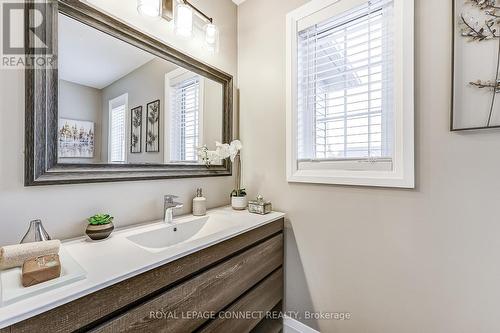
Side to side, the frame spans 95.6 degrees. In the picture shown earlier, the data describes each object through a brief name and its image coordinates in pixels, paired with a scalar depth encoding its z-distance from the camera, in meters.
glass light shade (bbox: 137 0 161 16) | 1.16
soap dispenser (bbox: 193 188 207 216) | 1.44
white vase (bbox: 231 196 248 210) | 1.62
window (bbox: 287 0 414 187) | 1.16
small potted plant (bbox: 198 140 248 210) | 1.59
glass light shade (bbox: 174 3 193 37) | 1.34
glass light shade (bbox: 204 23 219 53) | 1.53
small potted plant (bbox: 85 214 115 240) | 0.95
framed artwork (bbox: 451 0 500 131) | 0.95
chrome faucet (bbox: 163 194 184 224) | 1.26
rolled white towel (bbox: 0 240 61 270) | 0.68
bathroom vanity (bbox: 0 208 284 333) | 0.60
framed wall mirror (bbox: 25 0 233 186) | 0.91
